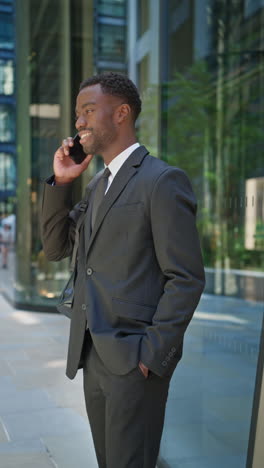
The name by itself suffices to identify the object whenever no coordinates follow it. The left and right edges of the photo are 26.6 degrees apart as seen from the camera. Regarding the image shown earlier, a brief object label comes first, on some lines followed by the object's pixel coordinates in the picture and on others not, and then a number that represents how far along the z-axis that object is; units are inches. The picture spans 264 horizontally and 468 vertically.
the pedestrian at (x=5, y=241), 684.7
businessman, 73.7
